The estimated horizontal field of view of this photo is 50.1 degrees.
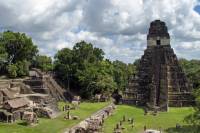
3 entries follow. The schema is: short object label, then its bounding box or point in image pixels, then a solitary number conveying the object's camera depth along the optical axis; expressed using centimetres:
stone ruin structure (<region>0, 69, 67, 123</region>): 3079
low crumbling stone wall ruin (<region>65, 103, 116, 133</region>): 2485
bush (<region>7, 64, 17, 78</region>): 4569
